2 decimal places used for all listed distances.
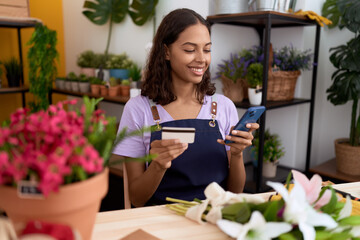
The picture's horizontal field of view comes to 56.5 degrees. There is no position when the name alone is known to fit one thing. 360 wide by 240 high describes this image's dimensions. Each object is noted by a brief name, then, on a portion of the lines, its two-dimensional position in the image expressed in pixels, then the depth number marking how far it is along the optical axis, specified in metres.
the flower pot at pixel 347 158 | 2.46
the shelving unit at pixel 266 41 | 2.06
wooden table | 0.77
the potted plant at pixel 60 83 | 3.31
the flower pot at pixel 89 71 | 3.38
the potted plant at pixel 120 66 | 3.11
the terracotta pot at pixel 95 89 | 2.93
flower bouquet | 0.66
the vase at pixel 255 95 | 2.20
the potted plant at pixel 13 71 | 3.27
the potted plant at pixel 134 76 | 2.81
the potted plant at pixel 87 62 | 3.41
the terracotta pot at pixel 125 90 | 2.78
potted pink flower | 0.49
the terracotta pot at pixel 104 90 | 2.87
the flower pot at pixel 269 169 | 2.59
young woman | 1.36
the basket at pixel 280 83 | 2.38
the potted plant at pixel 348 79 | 2.25
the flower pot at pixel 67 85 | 3.21
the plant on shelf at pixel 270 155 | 2.56
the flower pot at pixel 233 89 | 2.35
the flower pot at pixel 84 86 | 3.04
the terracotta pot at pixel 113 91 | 2.80
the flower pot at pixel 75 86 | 3.11
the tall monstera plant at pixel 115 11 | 2.96
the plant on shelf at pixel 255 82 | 2.21
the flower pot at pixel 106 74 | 3.15
